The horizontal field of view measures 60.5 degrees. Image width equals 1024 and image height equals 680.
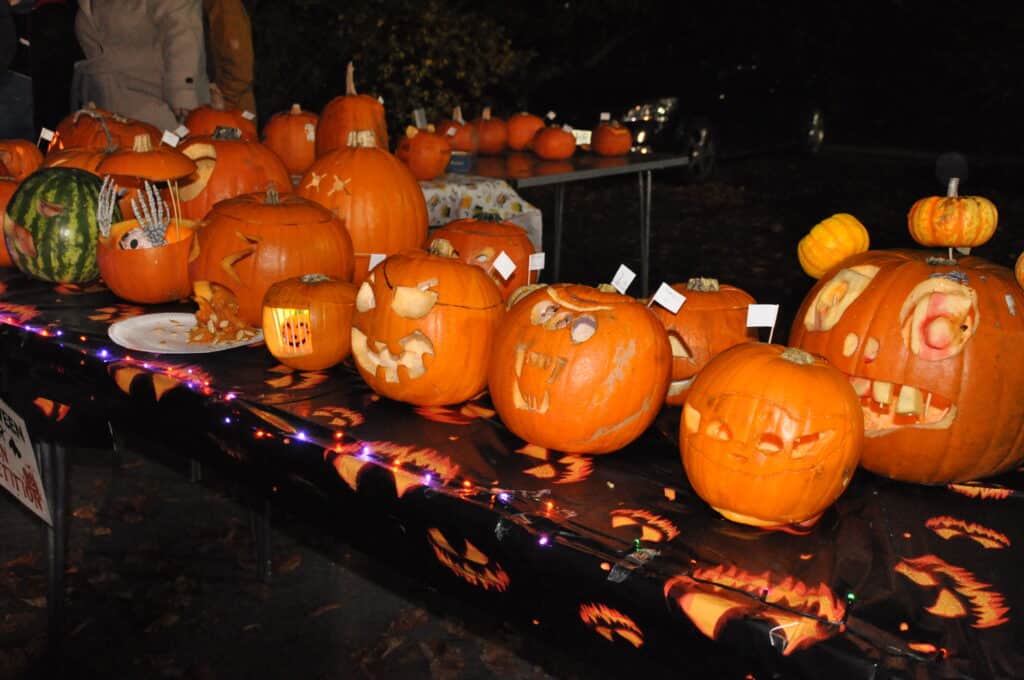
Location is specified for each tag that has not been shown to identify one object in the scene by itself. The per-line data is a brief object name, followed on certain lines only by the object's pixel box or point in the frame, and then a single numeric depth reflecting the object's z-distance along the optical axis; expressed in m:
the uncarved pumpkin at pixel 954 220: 1.52
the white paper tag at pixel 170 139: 2.93
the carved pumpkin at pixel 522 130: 6.34
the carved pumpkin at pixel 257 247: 2.19
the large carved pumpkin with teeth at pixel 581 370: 1.56
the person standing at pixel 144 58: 4.69
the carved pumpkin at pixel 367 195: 2.66
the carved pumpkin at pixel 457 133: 5.48
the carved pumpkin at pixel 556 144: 5.89
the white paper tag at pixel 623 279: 1.76
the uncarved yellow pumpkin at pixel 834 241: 1.69
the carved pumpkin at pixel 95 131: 3.32
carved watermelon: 2.50
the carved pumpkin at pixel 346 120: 4.12
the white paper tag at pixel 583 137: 5.55
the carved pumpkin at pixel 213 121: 3.91
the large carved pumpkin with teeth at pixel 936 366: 1.47
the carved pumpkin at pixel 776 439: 1.33
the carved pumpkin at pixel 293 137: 4.21
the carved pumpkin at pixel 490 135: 6.22
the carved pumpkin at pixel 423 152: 4.52
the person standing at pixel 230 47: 6.21
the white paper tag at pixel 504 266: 1.95
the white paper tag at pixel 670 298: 1.74
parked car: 9.95
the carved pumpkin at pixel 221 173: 2.85
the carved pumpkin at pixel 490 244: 2.27
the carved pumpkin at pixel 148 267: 2.37
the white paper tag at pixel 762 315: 1.64
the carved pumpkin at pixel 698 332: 1.81
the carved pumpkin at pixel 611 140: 6.27
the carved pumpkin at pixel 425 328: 1.75
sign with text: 2.31
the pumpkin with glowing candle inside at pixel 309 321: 1.93
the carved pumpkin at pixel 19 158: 3.19
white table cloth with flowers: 4.49
